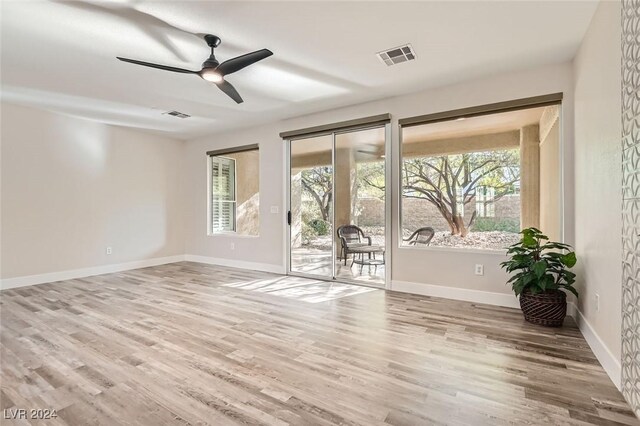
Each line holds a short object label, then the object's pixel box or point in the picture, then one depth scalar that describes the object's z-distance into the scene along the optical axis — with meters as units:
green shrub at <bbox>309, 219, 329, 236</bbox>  4.94
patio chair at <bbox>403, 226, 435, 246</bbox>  4.11
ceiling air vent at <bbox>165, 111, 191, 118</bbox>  4.80
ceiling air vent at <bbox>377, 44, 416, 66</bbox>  2.91
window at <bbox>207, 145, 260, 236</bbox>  6.19
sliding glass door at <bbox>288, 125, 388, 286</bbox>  4.46
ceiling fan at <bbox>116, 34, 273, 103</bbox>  2.59
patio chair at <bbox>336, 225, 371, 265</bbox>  4.64
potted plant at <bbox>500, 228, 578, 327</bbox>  2.82
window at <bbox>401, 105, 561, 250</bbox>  3.45
